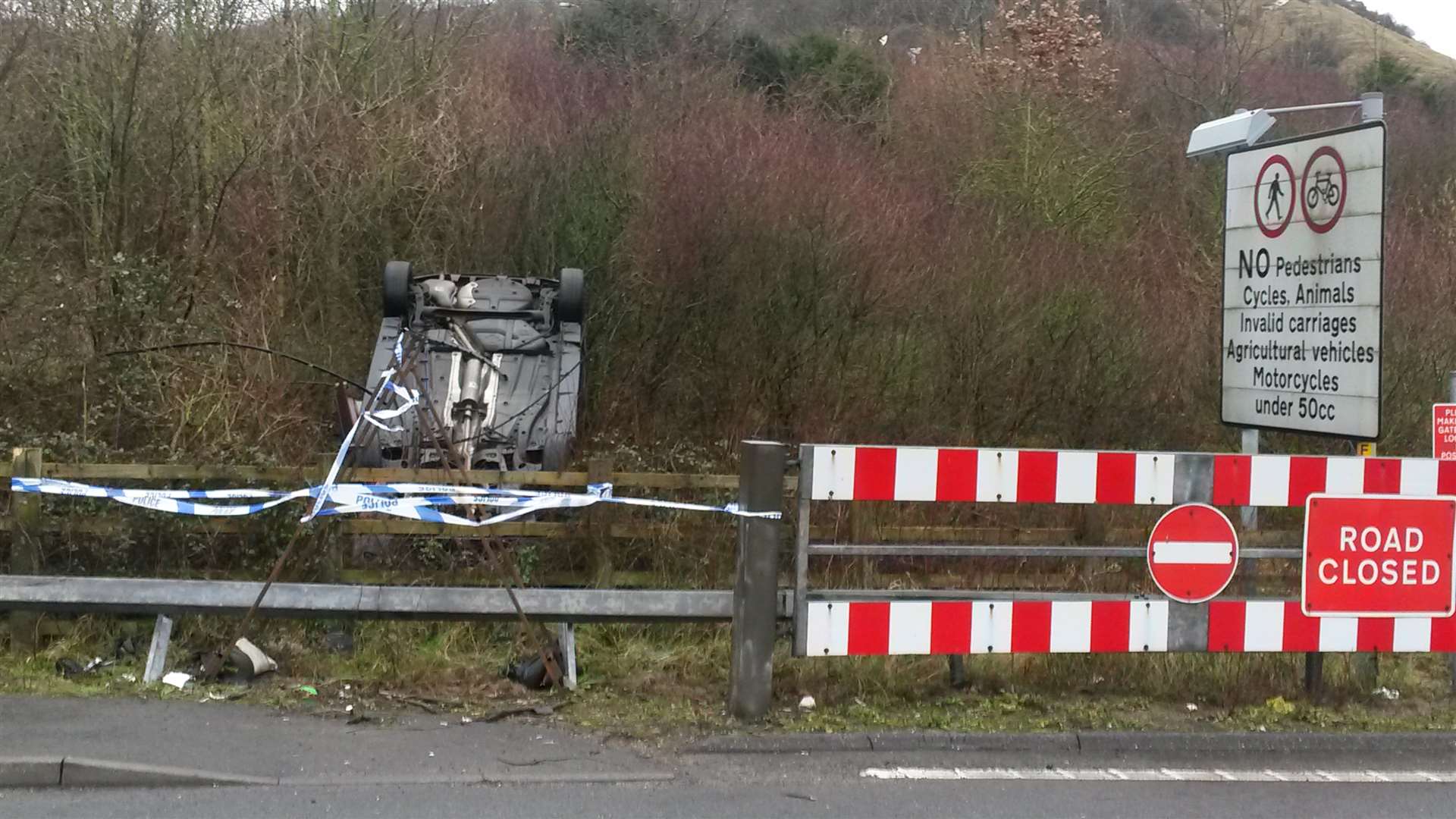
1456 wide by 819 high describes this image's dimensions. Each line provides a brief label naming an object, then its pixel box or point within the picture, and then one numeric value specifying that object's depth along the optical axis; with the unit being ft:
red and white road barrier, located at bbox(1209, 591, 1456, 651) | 21.36
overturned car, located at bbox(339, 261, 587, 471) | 33.76
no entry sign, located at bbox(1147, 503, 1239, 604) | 21.15
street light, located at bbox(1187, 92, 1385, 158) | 25.52
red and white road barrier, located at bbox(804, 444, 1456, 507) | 20.45
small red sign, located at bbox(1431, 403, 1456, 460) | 25.75
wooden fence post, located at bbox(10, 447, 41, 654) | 25.29
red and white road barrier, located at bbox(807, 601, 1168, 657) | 20.42
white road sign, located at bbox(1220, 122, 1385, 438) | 23.13
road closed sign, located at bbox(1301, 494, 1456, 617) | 21.54
